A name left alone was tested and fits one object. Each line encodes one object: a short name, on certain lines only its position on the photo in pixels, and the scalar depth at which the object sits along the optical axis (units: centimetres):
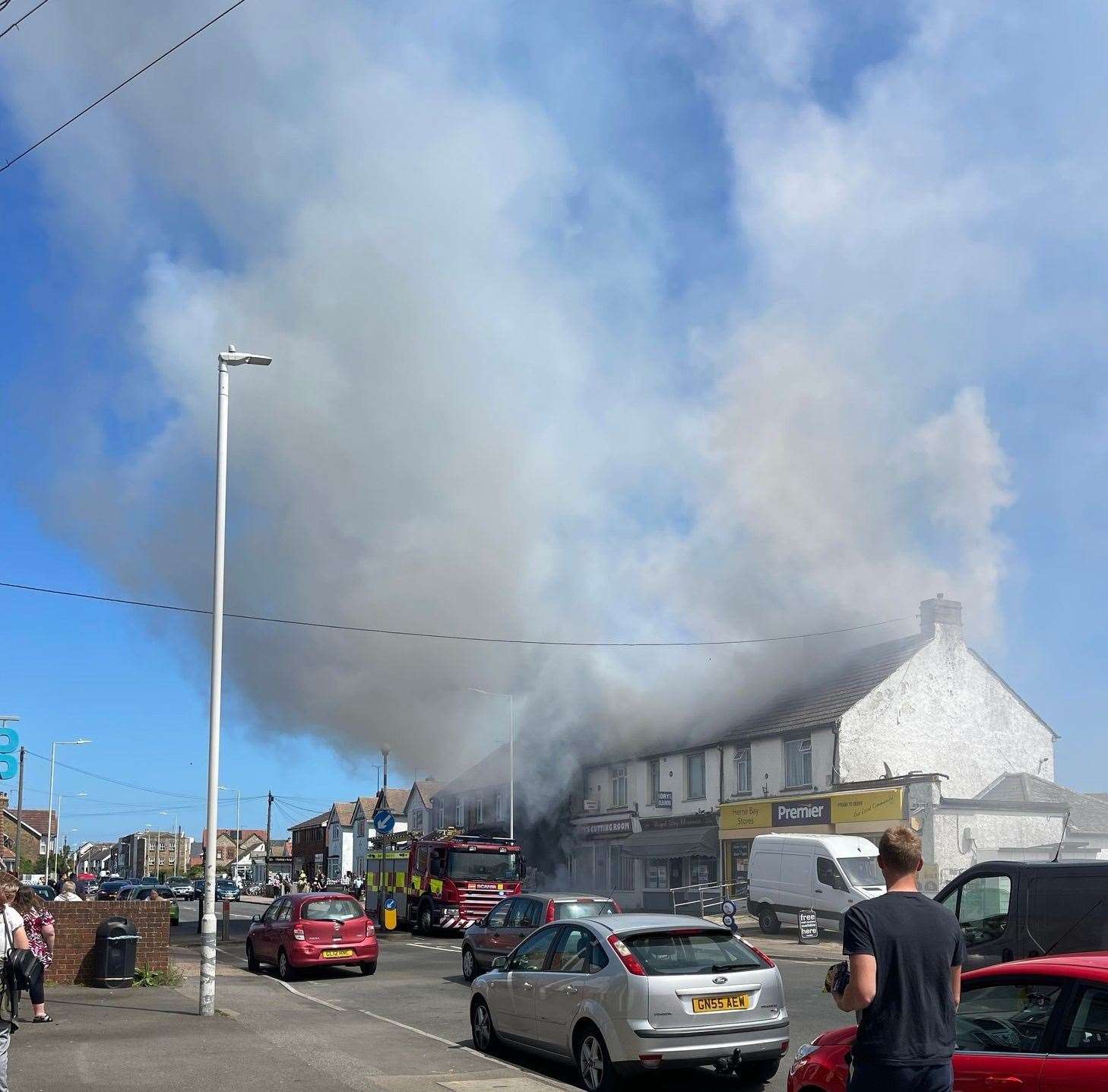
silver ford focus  917
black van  1076
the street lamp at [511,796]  4112
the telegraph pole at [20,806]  4866
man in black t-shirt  446
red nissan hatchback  1916
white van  2583
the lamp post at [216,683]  1347
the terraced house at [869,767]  3112
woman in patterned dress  1252
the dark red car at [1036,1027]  509
